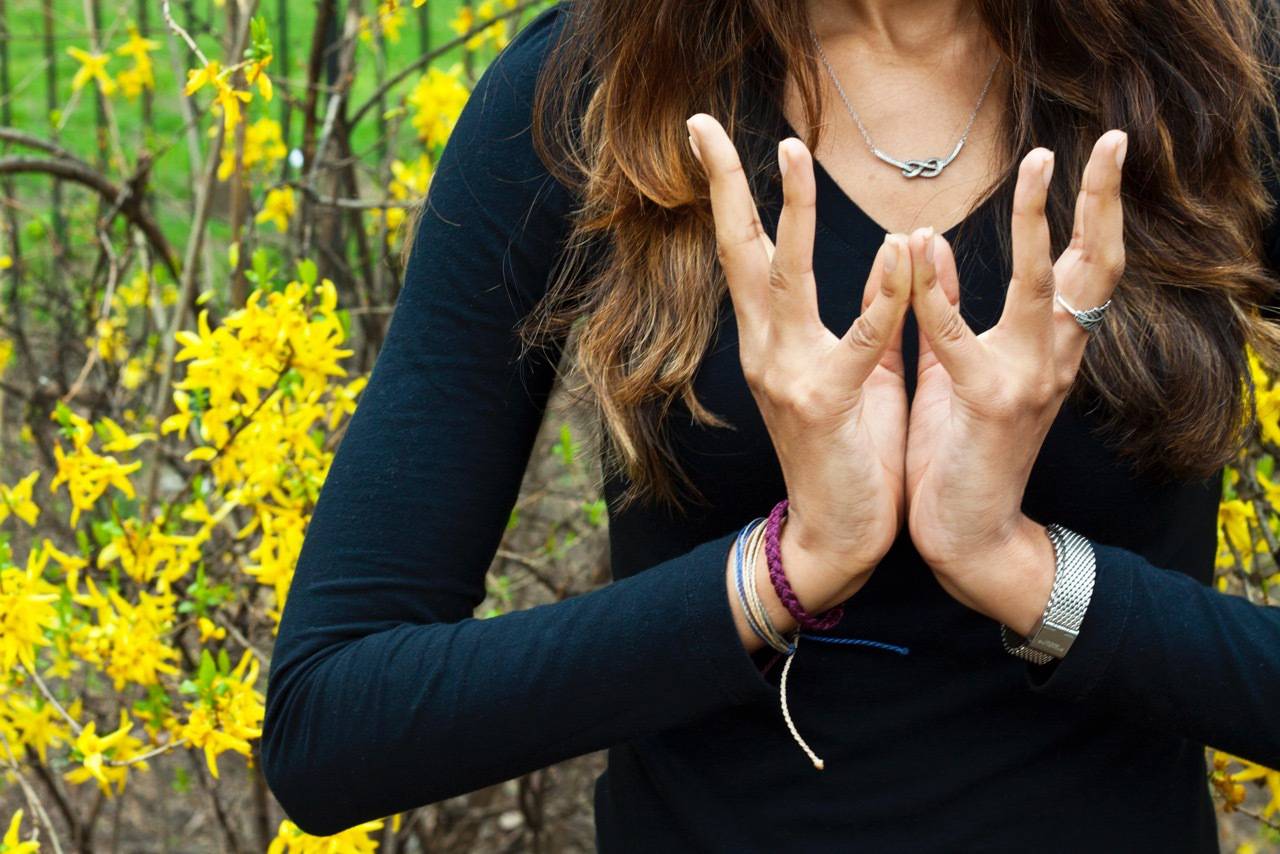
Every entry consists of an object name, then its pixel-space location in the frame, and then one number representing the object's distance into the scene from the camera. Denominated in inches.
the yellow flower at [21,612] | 72.9
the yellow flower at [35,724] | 80.9
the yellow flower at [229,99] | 70.2
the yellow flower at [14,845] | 66.7
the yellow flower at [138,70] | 117.8
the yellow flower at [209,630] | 79.1
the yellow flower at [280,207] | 112.6
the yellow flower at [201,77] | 68.3
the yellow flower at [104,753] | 72.1
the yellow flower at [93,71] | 99.0
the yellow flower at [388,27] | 99.4
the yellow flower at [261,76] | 70.6
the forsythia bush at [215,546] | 72.6
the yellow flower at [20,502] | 77.5
